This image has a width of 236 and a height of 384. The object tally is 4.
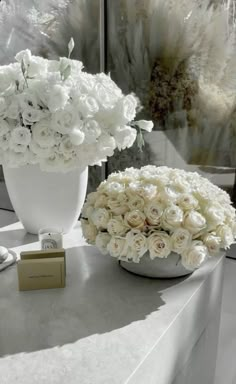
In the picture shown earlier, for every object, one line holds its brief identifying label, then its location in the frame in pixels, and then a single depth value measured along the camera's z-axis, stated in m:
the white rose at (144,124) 1.23
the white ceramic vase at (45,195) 1.19
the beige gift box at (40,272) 0.95
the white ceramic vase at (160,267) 0.98
